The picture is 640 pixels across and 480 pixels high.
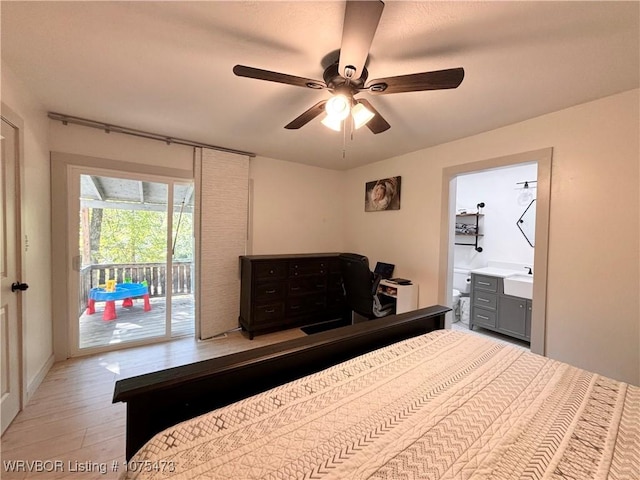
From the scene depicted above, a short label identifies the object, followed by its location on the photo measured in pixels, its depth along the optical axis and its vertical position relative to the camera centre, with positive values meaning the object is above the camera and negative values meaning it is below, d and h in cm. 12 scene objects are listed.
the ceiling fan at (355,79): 105 +82
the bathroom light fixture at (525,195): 357 +58
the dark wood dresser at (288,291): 324 -77
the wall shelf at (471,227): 406 +14
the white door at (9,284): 167 -36
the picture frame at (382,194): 353 +57
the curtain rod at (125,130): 244 +104
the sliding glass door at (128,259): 274 -33
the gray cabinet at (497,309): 307 -91
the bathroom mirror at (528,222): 353 +20
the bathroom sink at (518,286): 299 -57
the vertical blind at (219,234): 320 -3
